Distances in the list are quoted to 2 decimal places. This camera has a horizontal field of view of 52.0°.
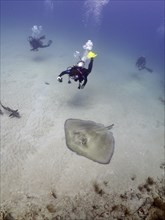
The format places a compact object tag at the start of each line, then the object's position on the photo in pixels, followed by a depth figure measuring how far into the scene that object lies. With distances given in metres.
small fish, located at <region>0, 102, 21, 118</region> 7.98
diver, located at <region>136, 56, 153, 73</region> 18.26
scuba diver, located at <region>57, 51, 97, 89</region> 6.93
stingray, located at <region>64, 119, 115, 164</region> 5.99
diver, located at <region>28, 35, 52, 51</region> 13.38
